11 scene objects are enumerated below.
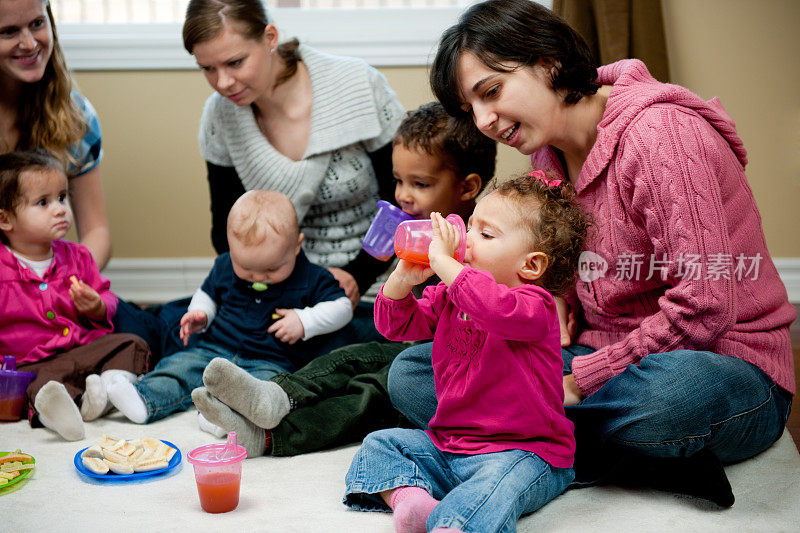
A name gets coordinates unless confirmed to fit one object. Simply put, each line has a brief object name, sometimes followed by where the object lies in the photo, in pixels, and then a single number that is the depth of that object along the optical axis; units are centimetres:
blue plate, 137
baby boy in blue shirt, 178
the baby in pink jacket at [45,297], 179
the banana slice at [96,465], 137
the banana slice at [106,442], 144
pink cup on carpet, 123
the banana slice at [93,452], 142
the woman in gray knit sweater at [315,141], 202
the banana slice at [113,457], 139
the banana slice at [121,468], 137
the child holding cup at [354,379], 142
